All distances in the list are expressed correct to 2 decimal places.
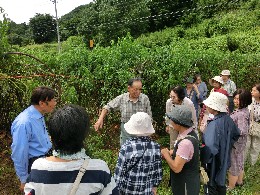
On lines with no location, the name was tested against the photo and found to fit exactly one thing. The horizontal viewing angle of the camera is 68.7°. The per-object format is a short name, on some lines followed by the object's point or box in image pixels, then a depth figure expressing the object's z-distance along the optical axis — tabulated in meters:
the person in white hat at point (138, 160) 1.69
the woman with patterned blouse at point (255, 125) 3.18
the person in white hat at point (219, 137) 2.22
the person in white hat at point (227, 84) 4.17
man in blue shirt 1.83
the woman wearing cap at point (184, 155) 1.82
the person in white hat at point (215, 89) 3.19
